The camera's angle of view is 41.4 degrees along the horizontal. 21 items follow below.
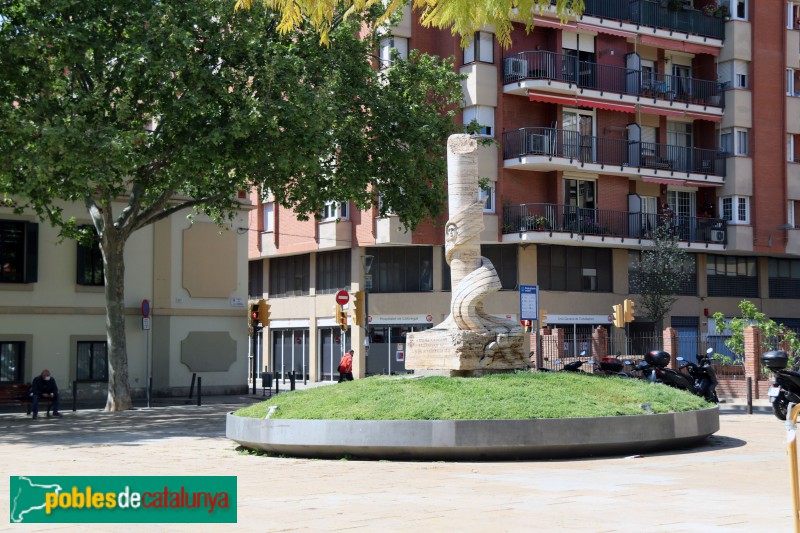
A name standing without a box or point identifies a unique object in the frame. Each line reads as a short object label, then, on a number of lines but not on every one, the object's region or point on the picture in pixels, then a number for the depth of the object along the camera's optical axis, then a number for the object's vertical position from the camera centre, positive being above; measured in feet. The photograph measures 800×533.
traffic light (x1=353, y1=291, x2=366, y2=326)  103.30 -0.56
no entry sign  106.73 +0.54
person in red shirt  106.83 -6.53
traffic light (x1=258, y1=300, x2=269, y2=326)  107.55 -0.96
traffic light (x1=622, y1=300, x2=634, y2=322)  111.62 -0.85
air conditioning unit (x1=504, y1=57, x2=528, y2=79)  142.61 +31.68
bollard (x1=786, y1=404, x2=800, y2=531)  24.06 -3.63
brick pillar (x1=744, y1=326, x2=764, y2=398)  97.66 -4.70
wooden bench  87.25 -7.54
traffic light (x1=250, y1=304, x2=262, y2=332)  108.78 -1.27
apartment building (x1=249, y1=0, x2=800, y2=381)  144.05 +17.31
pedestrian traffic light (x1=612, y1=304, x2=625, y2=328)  113.64 -1.67
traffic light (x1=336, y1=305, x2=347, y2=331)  106.32 -1.58
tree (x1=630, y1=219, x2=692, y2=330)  145.18 +4.00
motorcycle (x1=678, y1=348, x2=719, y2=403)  84.69 -6.22
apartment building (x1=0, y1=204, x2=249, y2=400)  102.58 -0.32
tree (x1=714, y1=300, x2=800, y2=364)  97.60 -2.83
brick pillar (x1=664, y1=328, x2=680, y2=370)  106.93 -4.12
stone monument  61.62 -0.77
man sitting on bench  85.66 -7.03
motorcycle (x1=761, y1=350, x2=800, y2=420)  59.11 -5.12
